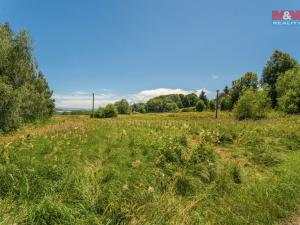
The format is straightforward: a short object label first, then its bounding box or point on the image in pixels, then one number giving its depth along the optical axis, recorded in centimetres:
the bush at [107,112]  7125
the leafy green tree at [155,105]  13599
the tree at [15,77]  1306
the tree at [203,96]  10106
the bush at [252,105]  2722
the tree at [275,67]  4488
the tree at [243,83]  5512
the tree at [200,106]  8834
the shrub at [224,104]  6279
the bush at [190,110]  9612
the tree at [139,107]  13135
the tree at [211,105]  8290
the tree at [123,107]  11644
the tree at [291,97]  2439
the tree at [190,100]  12848
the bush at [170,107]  12938
